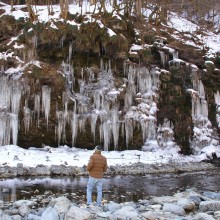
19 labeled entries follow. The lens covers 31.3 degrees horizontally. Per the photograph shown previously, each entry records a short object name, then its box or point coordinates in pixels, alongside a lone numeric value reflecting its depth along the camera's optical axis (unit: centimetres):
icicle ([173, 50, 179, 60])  2130
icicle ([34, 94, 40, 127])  1764
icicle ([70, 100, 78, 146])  1800
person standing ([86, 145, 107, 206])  855
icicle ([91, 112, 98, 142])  1811
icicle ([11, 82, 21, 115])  1733
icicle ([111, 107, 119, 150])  1834
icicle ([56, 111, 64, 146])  1794
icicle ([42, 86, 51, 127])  1766
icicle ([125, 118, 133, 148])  1861
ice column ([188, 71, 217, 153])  1983
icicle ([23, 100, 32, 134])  1760
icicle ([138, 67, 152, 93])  1972
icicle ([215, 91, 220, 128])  2069
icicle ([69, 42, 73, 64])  1888
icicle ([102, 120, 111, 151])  1825
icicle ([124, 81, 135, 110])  1906
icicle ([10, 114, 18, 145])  1719
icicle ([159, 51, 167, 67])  2106
